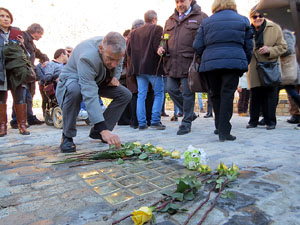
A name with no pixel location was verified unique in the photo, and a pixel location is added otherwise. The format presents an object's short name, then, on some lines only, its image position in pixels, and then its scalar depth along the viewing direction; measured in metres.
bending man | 2.57
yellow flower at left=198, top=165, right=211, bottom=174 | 2.04
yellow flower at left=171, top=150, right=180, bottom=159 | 2.55
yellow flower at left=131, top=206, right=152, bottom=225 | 1.24
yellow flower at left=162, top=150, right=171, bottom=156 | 2.64
